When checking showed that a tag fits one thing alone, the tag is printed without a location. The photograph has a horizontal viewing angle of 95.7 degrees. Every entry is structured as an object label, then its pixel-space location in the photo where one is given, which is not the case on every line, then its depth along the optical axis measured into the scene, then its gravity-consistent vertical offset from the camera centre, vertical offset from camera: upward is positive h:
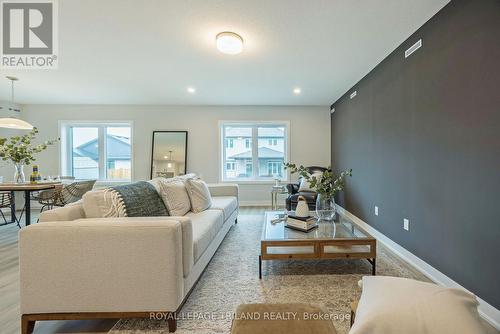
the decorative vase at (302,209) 2.52 -0.49
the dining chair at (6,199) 3.71 -0.58
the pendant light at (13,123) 3.50 +0.66
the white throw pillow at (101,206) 1.70 -0.31
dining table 3.14 -0.32
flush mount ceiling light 2.39 +1.33
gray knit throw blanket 1.75 -0.30
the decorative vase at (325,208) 2.54 -0.48
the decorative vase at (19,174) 3.51 -0.15
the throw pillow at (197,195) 2.74 -0.38
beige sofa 1.37 -0.64
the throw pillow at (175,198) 2.38 -0.36
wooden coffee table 2.02 -0.71
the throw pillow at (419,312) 0.65 -0.45
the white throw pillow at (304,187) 4.45 -0.42
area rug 1.52 -1.03
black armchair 3.94 -0.57
